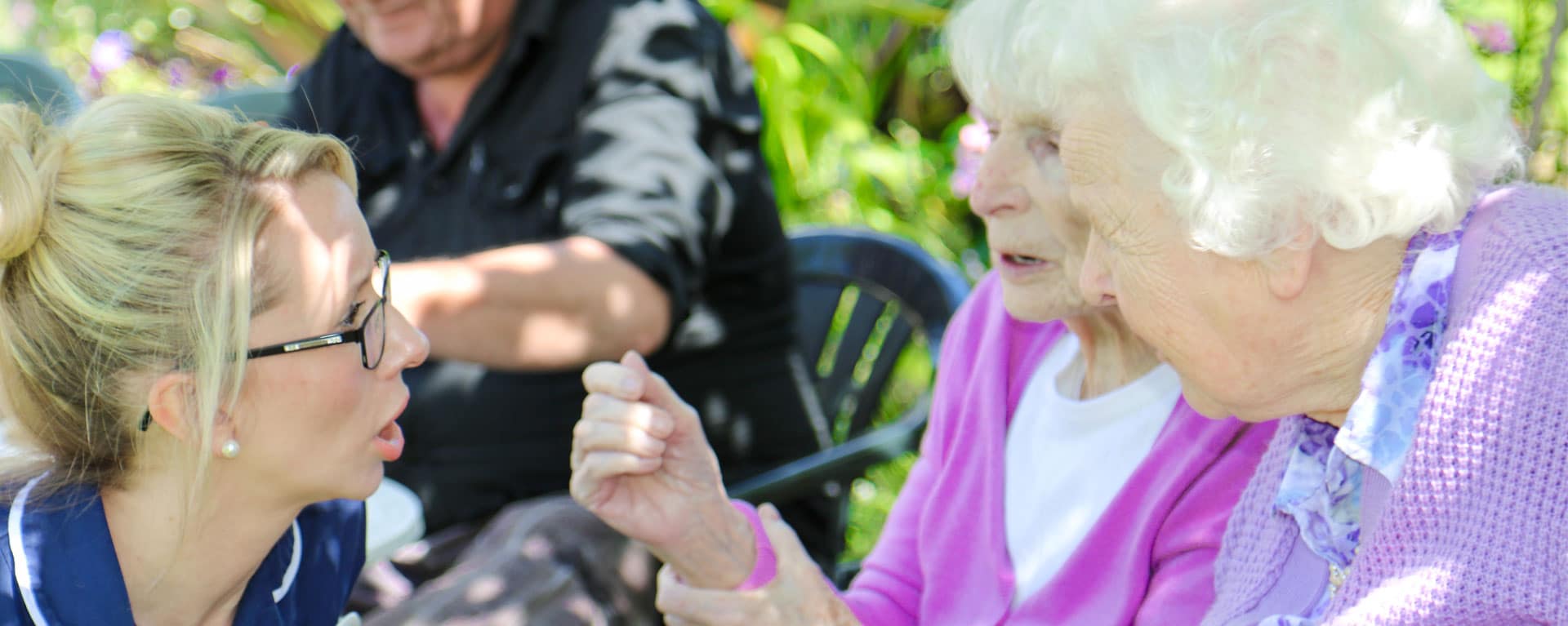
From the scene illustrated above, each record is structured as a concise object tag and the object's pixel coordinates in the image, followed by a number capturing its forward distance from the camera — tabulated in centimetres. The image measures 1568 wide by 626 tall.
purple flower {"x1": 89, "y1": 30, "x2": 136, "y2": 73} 590
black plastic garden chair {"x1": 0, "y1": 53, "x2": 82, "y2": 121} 378
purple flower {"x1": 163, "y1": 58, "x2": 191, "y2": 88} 622
